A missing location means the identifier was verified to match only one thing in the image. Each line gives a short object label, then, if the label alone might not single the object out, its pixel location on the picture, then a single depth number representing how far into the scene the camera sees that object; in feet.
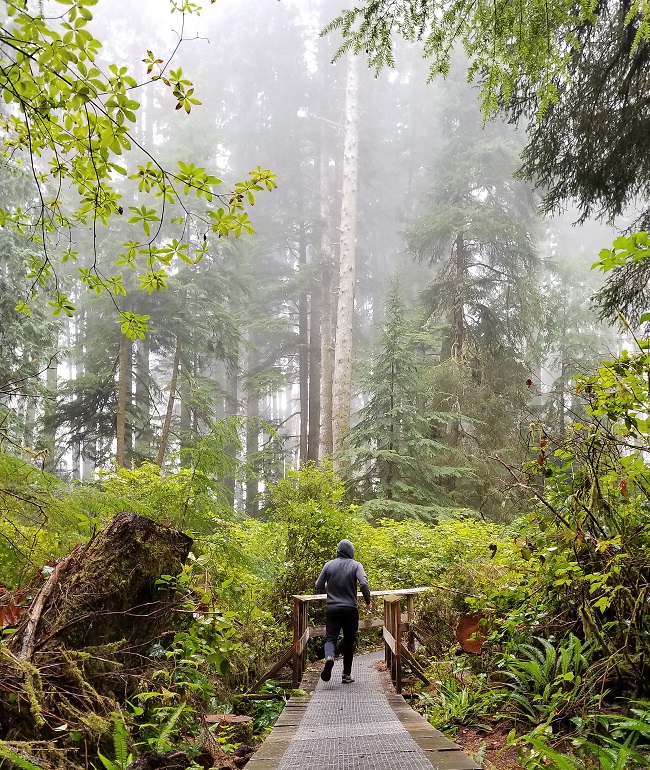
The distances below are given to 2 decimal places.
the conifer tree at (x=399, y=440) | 46.80
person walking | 22.67
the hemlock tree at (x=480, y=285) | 55.31
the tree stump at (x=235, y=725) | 15.59
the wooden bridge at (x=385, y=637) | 21.68
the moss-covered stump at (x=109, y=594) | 10.76
